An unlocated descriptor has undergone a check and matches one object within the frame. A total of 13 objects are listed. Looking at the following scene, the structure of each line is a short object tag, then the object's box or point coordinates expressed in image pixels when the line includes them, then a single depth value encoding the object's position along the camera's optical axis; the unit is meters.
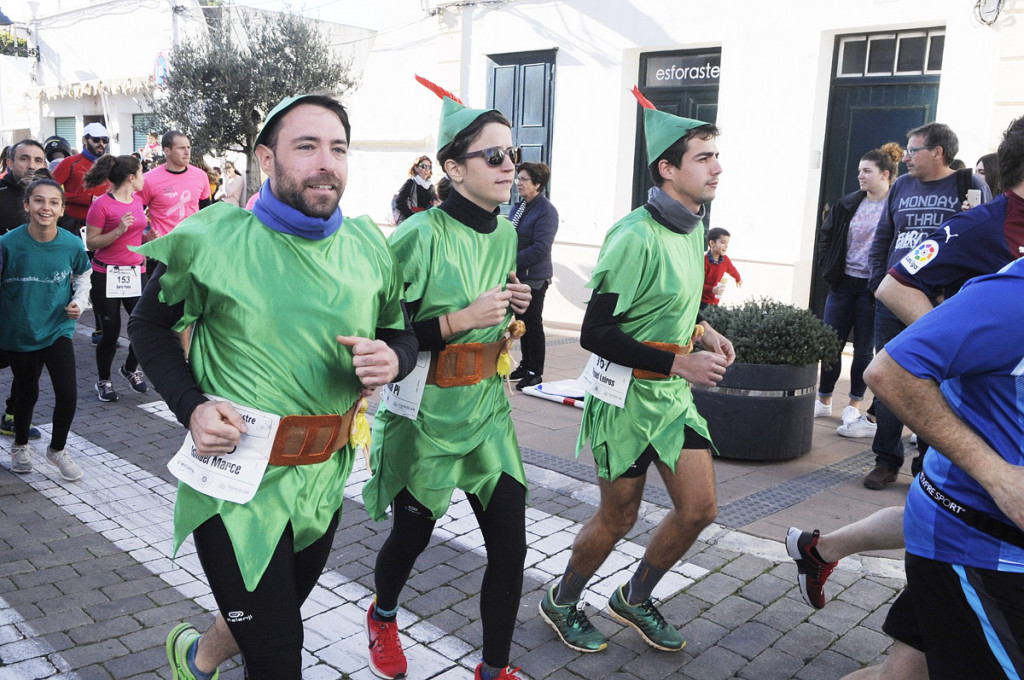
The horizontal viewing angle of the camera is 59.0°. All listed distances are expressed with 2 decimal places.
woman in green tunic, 2.90
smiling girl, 5.16
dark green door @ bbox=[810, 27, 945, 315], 8.51
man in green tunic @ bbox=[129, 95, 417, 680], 2.22
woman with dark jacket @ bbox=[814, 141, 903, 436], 6.59
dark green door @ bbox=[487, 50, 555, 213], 11.45
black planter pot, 5.61
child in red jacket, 8.32
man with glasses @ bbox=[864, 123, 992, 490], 5.42
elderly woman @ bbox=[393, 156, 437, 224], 10.74
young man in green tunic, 3.19
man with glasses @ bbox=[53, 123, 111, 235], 8.95
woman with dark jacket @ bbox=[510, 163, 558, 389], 7.93
